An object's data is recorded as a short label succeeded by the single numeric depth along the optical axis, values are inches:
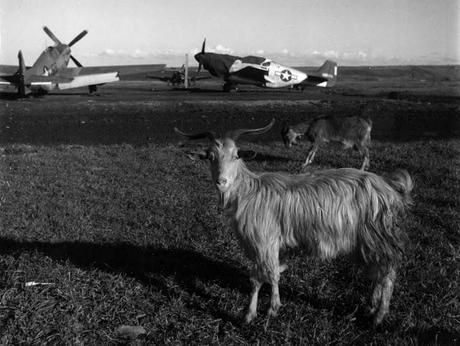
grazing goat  471.8
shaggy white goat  181.6
